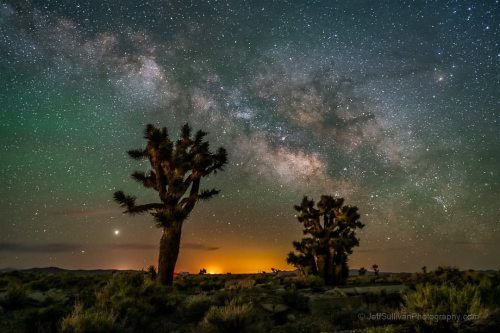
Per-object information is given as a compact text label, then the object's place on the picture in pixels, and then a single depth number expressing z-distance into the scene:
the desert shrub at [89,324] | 6.68
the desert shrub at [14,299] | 10.88
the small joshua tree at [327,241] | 23.69
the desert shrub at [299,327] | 7.54
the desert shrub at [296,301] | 10.20
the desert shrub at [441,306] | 5.54
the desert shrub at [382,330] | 5.18
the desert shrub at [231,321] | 7.31
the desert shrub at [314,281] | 19.92
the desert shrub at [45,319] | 7.51
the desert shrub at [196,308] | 9.32
